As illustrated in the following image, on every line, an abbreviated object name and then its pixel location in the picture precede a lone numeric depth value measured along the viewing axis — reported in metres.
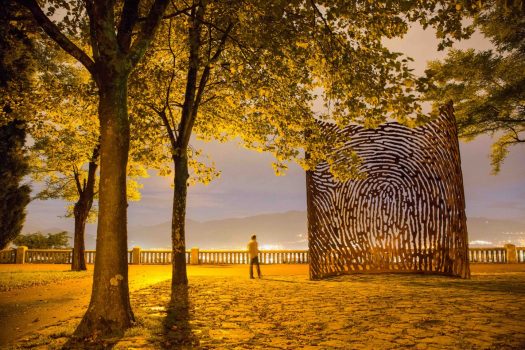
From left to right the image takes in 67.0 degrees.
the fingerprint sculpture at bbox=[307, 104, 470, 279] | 14.97
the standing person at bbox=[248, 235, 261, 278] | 16.75
